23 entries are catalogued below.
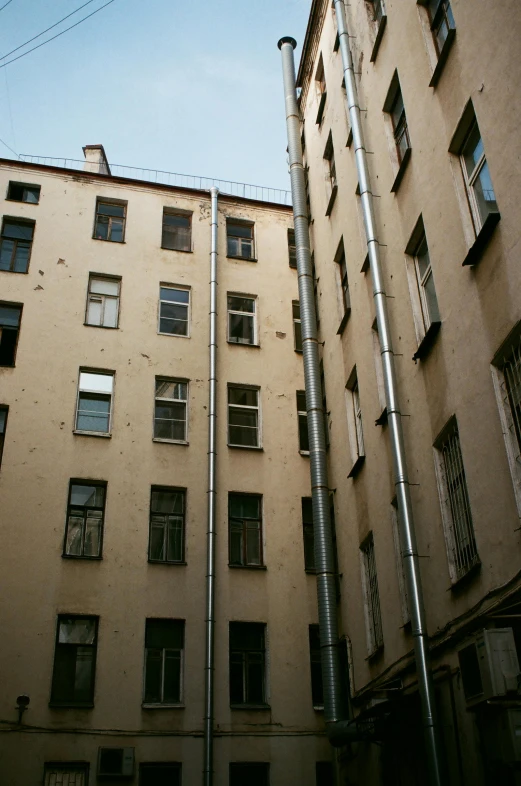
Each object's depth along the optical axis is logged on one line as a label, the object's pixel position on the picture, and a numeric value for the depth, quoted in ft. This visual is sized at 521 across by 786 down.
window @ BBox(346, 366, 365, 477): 49.19
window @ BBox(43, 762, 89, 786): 48.34
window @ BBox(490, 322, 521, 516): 27.53
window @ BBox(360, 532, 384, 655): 43.62
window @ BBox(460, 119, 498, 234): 32.12
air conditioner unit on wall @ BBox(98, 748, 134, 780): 48.49
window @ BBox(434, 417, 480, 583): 31.91
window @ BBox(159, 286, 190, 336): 67.56
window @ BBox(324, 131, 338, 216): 61.01
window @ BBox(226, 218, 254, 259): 74.38
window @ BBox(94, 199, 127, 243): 71.15
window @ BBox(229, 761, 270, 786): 51.06
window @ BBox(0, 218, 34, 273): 66.95
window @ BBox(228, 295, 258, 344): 69.00
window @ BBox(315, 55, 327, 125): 63.87
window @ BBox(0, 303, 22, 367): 62.54
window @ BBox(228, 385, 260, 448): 63.87
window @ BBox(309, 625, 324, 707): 54.58
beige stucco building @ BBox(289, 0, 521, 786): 27.96
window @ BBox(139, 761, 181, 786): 49.78
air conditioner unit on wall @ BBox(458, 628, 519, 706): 24.59
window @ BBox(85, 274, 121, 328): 66.18
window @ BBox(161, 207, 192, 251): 72.79
